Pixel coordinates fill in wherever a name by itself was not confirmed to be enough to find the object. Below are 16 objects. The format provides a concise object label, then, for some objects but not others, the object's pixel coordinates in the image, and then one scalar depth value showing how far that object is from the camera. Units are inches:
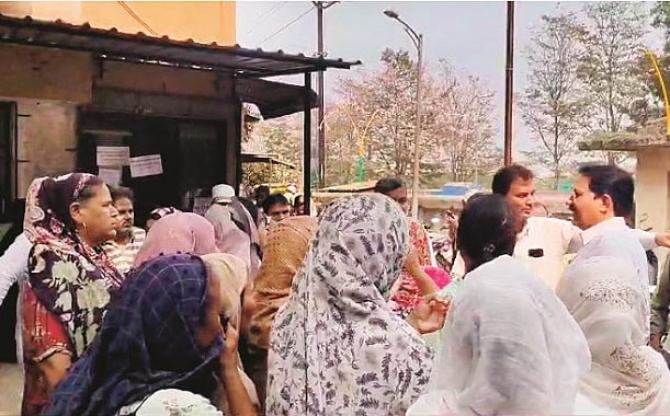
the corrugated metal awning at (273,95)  292.4
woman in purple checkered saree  75.6
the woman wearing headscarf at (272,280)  103.7
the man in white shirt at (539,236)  147.3
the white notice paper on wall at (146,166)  270.1
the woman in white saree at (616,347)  97.7
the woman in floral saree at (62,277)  93.9
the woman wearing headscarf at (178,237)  132.2
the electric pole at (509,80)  421.7
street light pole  620.0
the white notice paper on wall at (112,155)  259.9
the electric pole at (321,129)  676.1
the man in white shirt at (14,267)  118.5
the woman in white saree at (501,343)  74.2
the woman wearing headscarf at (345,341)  87.8
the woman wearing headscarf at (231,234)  184.7
